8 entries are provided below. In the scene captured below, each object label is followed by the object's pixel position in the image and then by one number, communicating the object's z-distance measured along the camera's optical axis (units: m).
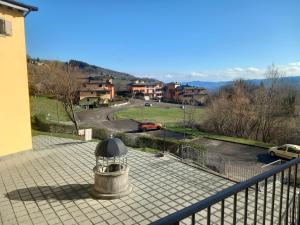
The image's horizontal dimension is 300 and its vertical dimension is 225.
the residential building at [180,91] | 85.65
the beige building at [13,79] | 10.82
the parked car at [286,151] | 17.89
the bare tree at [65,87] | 24.09
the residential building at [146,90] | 96.38
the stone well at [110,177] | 7.66
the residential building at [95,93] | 63.32
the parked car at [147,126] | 32.84
